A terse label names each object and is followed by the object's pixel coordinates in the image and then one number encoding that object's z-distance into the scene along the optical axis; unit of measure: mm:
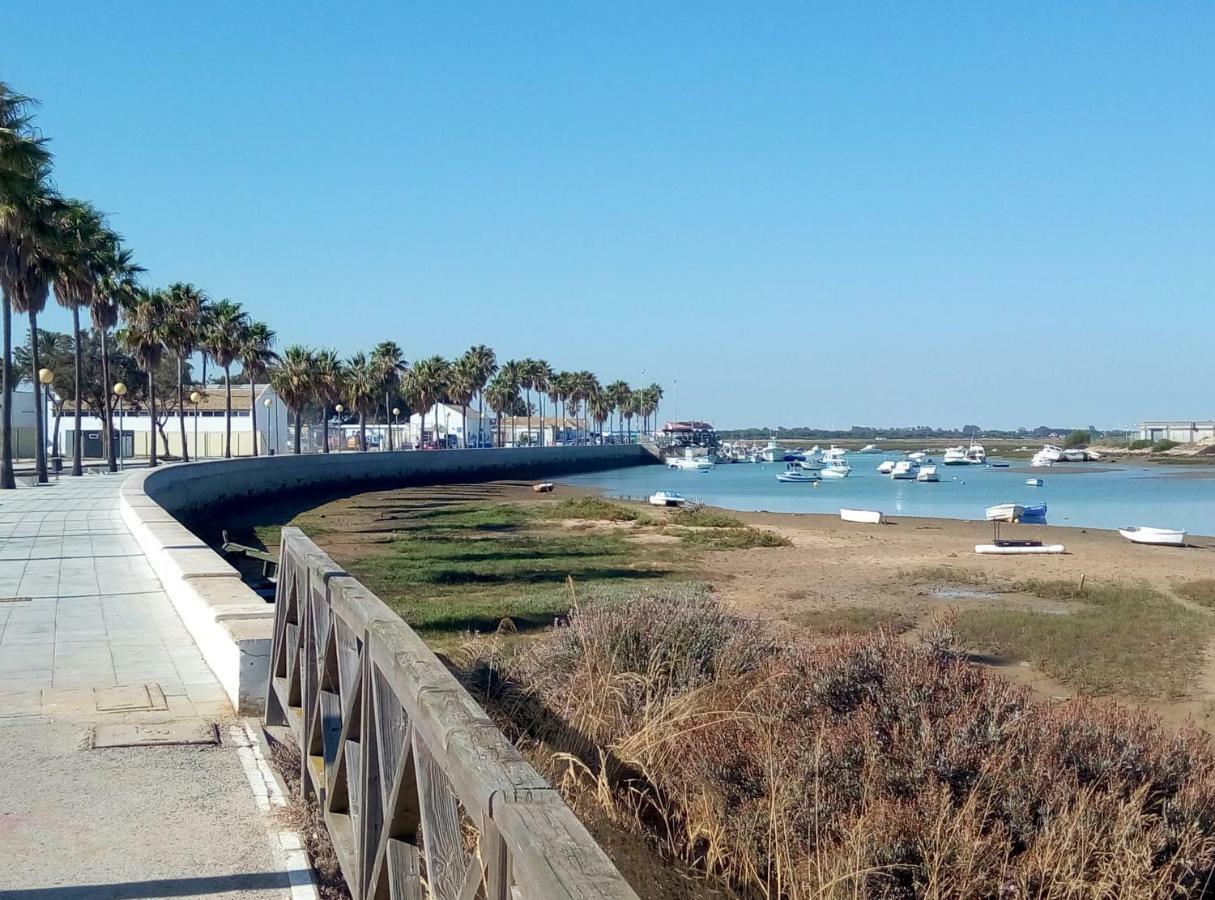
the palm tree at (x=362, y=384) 92500
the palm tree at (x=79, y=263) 41188
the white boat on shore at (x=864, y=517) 46469
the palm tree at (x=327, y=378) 83250
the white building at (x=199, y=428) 82438
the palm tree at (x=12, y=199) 24594
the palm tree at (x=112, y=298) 53750
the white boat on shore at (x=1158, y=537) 36906
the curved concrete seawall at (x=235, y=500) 8070
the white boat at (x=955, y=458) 138625
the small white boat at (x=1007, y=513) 46281
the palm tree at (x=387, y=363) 96775
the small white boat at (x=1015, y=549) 31578
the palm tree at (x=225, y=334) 68125
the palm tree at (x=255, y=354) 71544
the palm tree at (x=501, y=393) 135375
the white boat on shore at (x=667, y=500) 57747
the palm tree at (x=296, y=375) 80938
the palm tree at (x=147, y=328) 59375
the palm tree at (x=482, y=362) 118312
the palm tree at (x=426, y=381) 106125
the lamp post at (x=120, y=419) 48406
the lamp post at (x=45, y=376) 41794
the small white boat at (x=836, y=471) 103688
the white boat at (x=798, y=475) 98188
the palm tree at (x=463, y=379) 116375
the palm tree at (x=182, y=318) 60488
